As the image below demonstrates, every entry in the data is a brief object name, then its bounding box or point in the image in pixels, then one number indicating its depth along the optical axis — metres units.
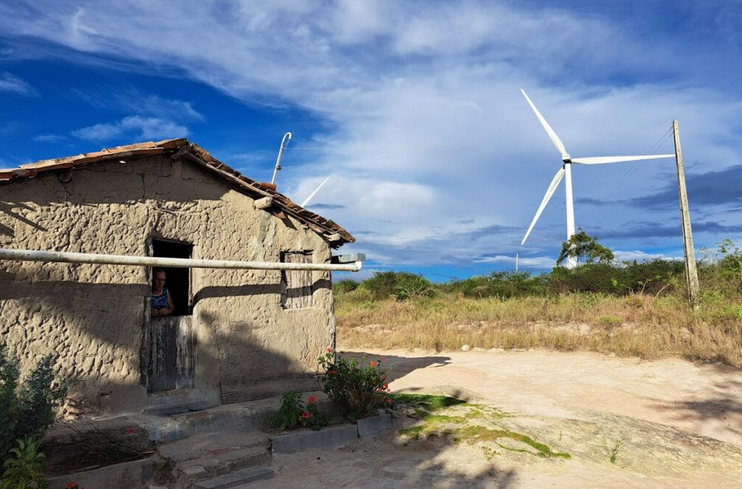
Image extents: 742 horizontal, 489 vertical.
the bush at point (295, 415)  6.61
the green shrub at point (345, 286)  32.34
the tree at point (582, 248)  26.33
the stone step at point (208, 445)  5.68
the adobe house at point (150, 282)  5.70
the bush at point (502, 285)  22.28
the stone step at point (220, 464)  5.34
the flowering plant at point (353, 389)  7.18
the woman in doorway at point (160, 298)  7.27
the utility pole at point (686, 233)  14.10
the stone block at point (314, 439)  6.26
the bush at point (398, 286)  24.61
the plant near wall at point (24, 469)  4.15
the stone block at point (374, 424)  7.00
